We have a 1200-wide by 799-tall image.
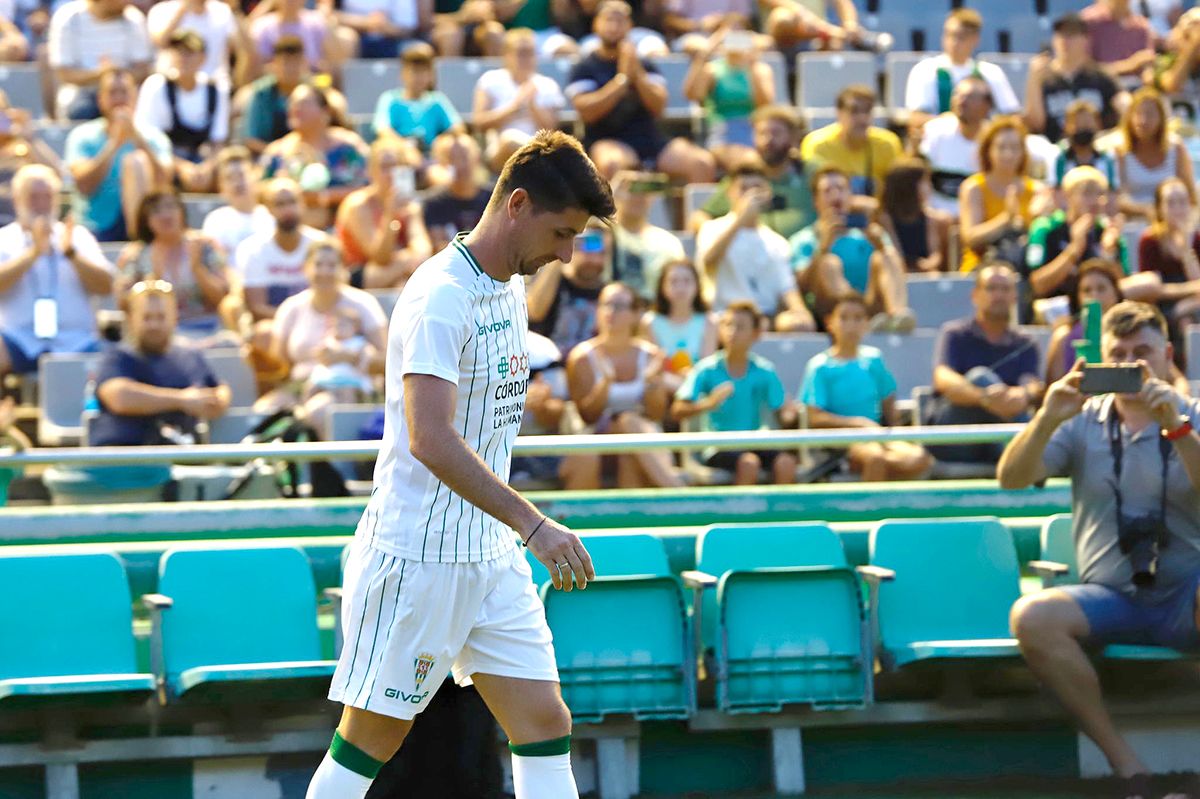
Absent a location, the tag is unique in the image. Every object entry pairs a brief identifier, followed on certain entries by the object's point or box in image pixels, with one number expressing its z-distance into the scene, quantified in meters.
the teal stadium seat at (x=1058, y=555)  12.80
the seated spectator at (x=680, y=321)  17.17
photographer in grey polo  12.10
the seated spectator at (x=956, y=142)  21.22
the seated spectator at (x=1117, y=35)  24.92
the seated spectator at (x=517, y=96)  20.91
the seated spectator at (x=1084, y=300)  16.48
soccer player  7.79
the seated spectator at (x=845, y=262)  18.30
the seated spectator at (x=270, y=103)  20.58
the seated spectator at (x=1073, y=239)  18.28
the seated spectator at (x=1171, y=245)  18.50
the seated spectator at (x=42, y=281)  16.80
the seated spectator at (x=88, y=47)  20.97
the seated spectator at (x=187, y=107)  20.23
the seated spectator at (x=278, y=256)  17.78
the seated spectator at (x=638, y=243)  18.09
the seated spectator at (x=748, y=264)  18.30
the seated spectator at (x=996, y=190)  19.66
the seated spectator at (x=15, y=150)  18.36
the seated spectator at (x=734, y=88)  21.64
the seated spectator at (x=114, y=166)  18.81
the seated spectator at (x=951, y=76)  22.53
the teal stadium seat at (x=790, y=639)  12.27
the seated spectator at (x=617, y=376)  15.62
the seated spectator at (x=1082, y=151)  20.44
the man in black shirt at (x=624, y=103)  20.89
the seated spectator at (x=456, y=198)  18.53
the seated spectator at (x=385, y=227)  18.25
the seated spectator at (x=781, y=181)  19.61
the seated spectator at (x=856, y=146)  20.34
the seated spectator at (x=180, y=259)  17.44
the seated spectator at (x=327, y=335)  15.94
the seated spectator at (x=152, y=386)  14.66
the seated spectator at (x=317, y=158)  19.50
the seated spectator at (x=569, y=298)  17.12
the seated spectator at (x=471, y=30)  23.28
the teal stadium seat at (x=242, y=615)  11.91
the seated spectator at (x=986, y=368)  15.77
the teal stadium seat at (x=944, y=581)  12.89
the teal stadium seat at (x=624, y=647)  12.12
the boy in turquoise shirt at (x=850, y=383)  15.96
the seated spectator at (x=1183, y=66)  23.41
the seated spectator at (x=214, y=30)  21.59
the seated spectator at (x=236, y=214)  18.70
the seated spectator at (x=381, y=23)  23.37
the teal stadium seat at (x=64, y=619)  11.78
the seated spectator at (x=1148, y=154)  20.42
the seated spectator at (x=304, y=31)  21.78
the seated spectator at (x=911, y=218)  19.92
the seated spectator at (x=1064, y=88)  22.52
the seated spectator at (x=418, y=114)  20.73
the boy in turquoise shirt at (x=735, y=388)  15.73
